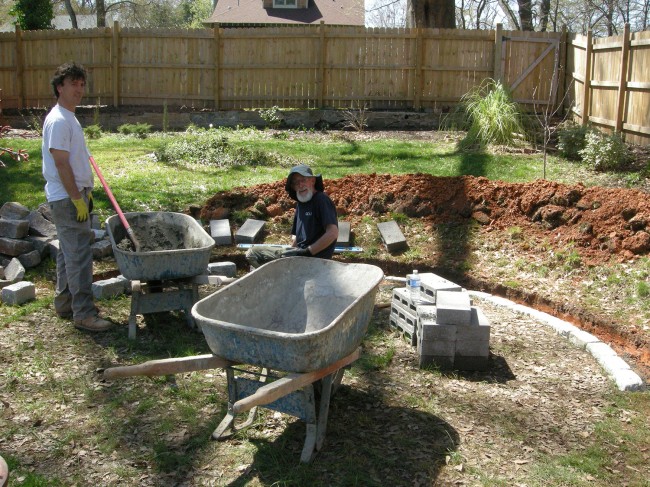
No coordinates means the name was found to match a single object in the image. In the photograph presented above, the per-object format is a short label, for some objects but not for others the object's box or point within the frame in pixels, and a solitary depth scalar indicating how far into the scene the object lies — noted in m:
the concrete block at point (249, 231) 8.72
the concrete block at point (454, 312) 5.39
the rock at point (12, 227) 7.86
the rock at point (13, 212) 8.20
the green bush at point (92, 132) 15.77
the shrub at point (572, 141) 12.83
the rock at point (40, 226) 8.18
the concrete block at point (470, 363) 5.50
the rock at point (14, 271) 7.34
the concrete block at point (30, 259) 7.77
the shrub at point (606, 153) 11.62
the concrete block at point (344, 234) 8.57
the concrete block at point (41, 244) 7.95
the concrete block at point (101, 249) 8.14
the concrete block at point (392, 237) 8.55
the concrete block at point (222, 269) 7.66
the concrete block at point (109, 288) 6.98
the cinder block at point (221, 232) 8.67
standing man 5.74
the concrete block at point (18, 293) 6.79
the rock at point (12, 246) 7.79
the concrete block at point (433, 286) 5.96
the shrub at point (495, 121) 14.02
